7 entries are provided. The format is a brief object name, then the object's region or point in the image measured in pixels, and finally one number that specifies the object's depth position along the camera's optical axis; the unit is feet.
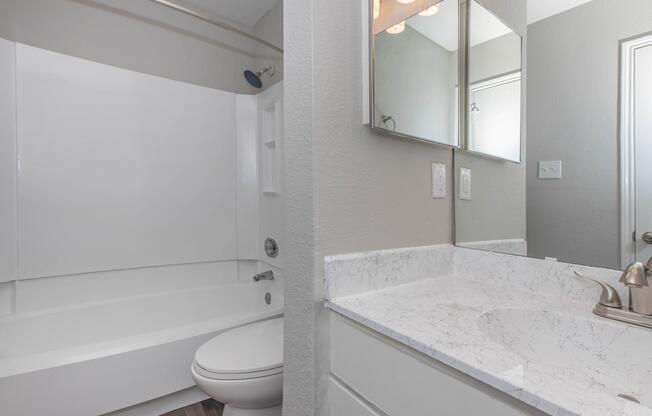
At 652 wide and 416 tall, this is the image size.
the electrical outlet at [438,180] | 3.49
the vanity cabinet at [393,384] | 1.56
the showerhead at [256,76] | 7.39
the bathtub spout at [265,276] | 6.99
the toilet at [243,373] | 3.69
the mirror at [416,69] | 2.92
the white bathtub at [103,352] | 4.00
